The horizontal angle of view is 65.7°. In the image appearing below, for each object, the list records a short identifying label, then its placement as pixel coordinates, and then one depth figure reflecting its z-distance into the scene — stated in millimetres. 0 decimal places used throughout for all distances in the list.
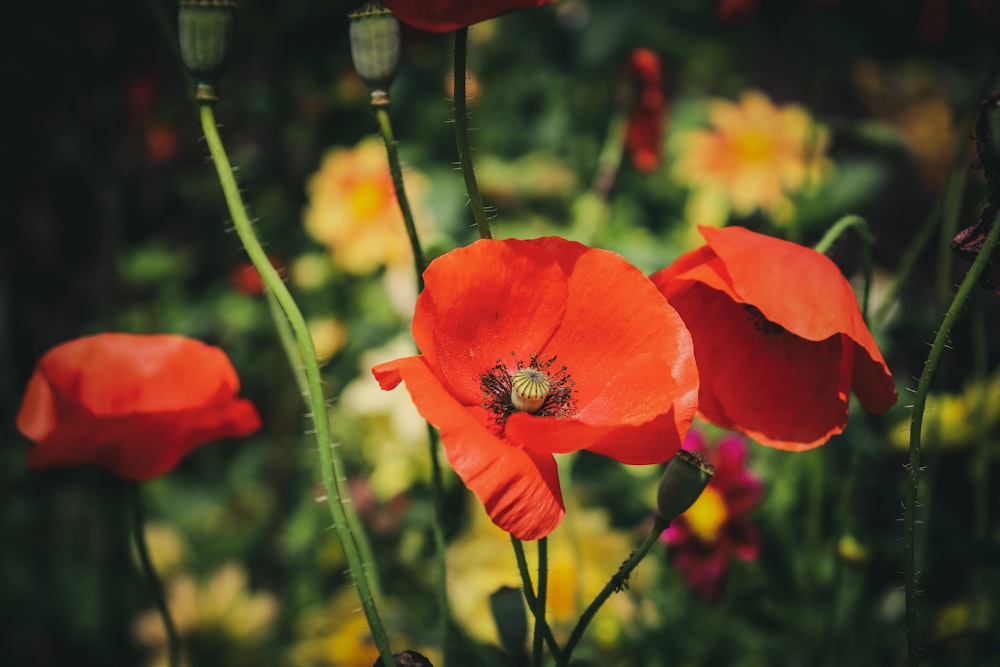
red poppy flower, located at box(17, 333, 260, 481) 529
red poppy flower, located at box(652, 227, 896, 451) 418
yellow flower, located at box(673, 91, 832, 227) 1613
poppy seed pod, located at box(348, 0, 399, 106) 425
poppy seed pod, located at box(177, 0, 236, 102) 389
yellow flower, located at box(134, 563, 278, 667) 1271
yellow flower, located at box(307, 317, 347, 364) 1525
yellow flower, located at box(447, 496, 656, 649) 927
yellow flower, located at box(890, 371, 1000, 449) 1037
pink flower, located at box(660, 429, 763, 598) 806
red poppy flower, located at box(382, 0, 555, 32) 364
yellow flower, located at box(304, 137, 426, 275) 1496
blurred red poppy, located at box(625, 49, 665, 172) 1199
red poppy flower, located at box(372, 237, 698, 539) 347
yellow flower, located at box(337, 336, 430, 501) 1198
